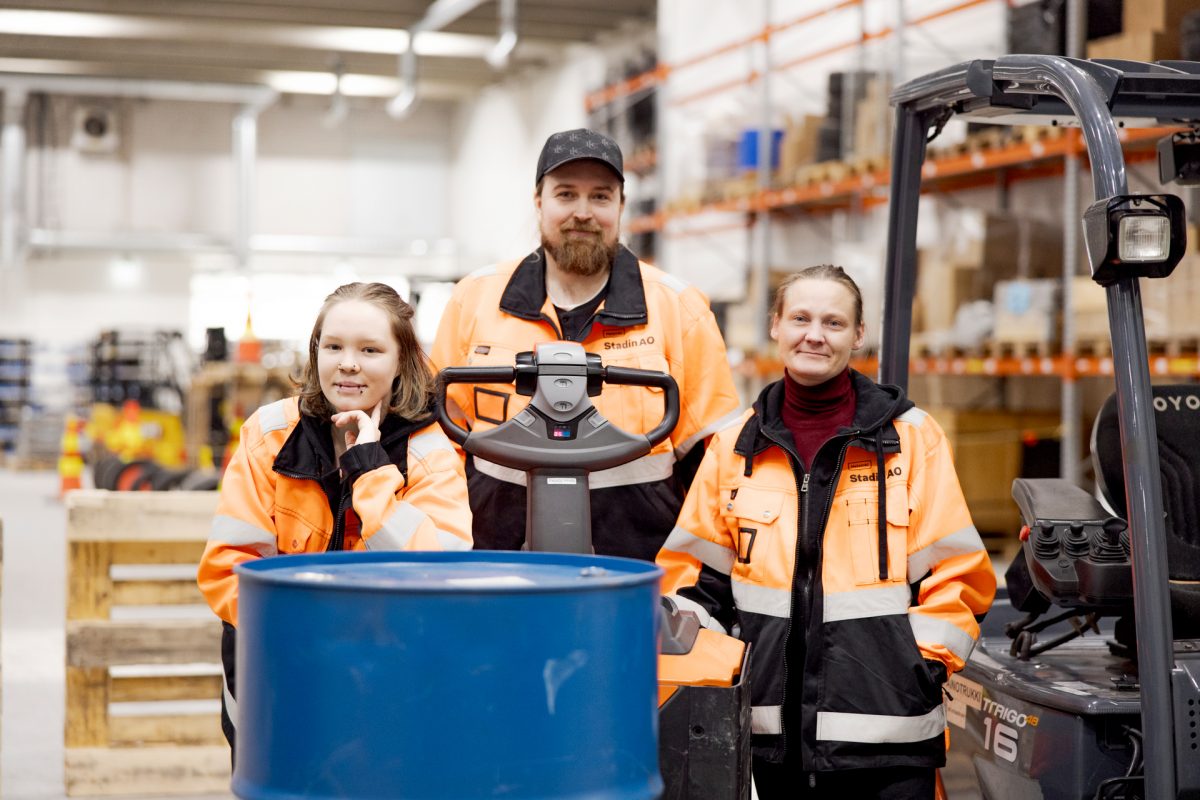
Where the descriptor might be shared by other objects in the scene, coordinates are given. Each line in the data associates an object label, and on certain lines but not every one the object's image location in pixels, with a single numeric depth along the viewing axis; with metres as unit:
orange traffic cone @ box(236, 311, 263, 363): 16.05
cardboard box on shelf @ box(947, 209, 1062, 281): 9.80
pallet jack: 2.51
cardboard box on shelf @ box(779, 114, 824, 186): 11.91
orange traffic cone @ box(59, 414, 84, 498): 16.27
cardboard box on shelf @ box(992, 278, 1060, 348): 8.97
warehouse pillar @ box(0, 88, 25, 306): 25.86
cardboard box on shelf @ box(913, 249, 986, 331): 9.84
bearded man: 3.54
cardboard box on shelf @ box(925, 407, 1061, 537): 9.77
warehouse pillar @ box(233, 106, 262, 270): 26.12
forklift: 2.81
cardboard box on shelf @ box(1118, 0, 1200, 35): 7.61
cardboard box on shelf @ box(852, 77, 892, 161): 10.59
